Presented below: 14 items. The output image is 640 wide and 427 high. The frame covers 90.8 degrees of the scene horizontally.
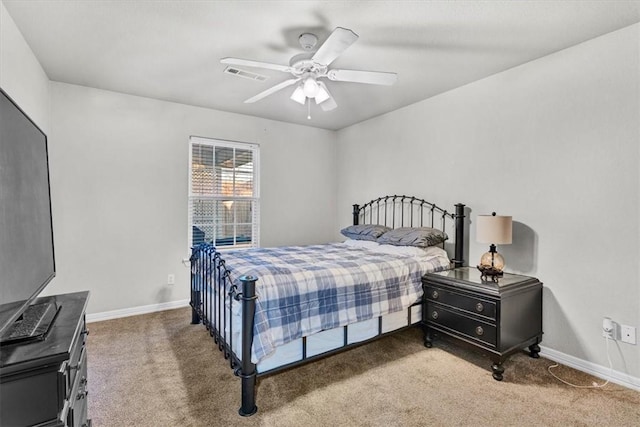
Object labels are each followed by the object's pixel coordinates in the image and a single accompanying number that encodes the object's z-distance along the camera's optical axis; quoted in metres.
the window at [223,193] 4.15
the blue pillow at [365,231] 3.85
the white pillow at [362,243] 3.75
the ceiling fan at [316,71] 2.03
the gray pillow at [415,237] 3.22
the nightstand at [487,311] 2.42
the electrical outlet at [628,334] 2.27
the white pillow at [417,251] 3.18
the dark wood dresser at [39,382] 0.95
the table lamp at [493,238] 2.62
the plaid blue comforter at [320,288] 2.07
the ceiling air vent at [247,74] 2.60
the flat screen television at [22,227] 1.15
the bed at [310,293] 2.01
